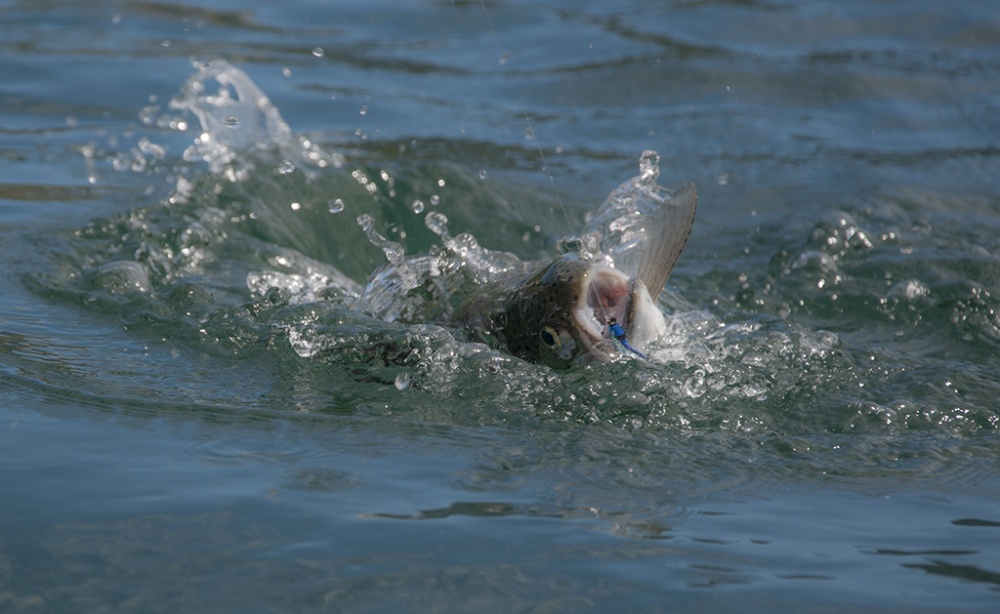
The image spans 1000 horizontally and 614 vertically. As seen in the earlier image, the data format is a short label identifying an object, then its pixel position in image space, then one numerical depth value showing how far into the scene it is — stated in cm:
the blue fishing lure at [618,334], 630
